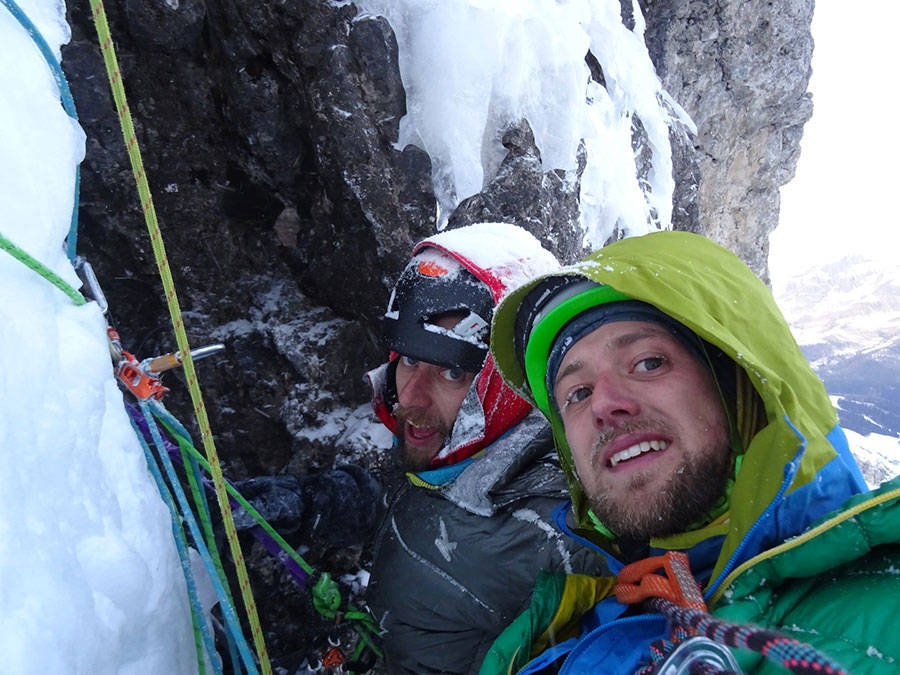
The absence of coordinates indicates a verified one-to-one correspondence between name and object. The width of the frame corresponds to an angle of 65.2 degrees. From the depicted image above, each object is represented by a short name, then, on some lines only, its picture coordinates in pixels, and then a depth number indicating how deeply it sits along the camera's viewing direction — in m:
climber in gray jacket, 0.66
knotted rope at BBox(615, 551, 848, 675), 0.32
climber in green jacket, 0.38
